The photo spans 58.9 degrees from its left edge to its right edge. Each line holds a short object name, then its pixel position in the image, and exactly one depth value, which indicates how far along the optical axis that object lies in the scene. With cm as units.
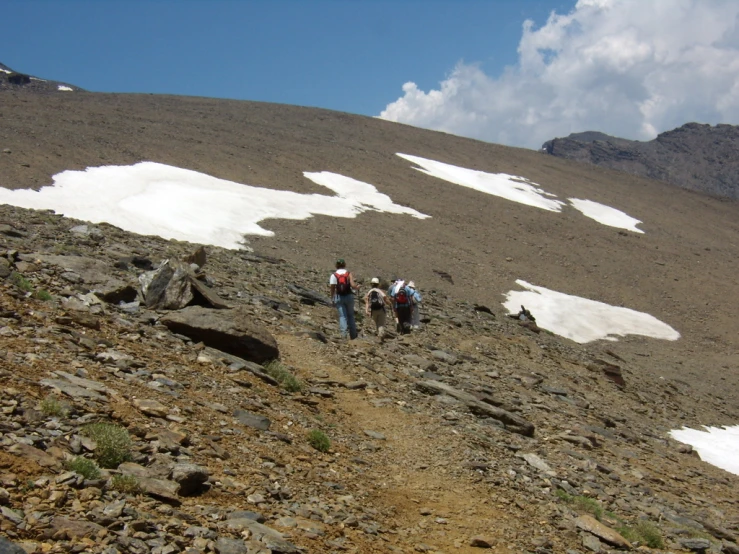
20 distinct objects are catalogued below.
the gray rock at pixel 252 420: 817
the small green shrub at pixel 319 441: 834
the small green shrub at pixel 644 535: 873
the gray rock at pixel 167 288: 1114
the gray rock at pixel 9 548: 411
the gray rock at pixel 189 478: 594
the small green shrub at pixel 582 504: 904
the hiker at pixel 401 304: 1755
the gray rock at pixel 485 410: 1205
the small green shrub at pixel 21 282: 962
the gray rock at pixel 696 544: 911
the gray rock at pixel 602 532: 830
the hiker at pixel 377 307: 1591
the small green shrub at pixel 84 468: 539
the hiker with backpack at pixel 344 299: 1496
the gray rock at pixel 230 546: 522
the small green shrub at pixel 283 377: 1027
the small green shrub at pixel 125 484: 549
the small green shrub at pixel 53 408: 616
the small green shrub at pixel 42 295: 952
